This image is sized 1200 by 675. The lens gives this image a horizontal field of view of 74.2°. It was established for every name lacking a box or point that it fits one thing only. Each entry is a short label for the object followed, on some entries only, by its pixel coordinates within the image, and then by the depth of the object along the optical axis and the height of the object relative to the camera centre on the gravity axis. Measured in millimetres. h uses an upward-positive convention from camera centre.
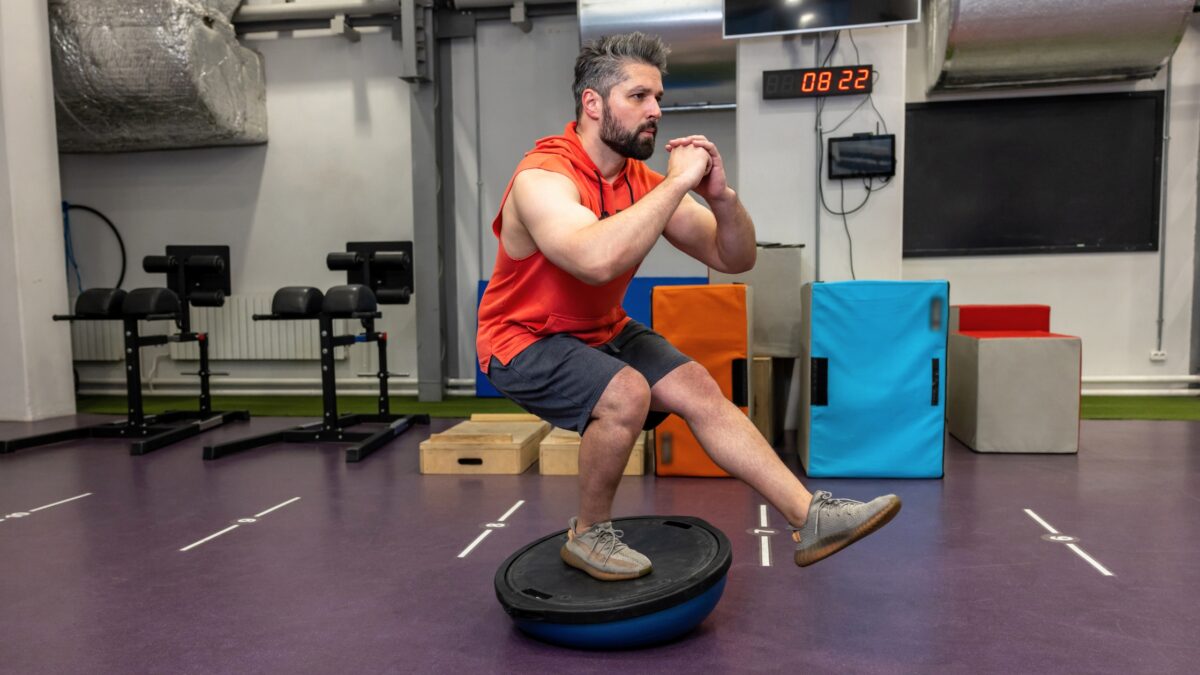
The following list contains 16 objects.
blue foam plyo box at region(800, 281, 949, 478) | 3697 -489
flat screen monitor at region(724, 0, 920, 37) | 4449 +1497
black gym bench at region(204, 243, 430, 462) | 4691 -194
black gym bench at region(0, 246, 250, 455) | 4879 -173
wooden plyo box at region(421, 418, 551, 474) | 4035 -874
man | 1838 -60
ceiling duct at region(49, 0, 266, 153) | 5875 +1639
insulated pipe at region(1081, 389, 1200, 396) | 6020 -930
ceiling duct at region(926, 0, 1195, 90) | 5012 +1532
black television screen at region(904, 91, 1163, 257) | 5953 +747
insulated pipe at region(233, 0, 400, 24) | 6430 +2267
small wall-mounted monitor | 4609 +697
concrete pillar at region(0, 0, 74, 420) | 5609 +450
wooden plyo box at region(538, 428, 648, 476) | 3934 -889
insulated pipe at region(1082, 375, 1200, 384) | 6059 -831
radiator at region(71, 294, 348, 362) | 6930 -439
